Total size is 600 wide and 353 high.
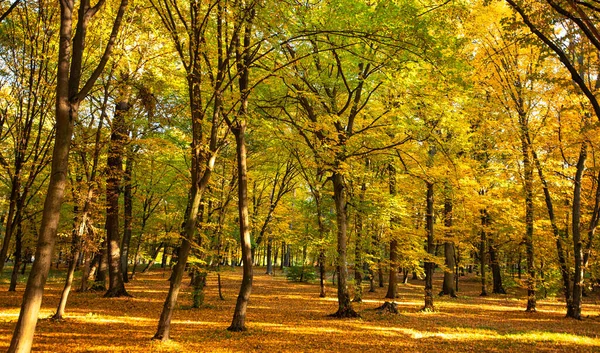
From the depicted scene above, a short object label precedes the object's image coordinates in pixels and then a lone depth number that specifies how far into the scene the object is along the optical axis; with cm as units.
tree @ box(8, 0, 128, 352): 472
